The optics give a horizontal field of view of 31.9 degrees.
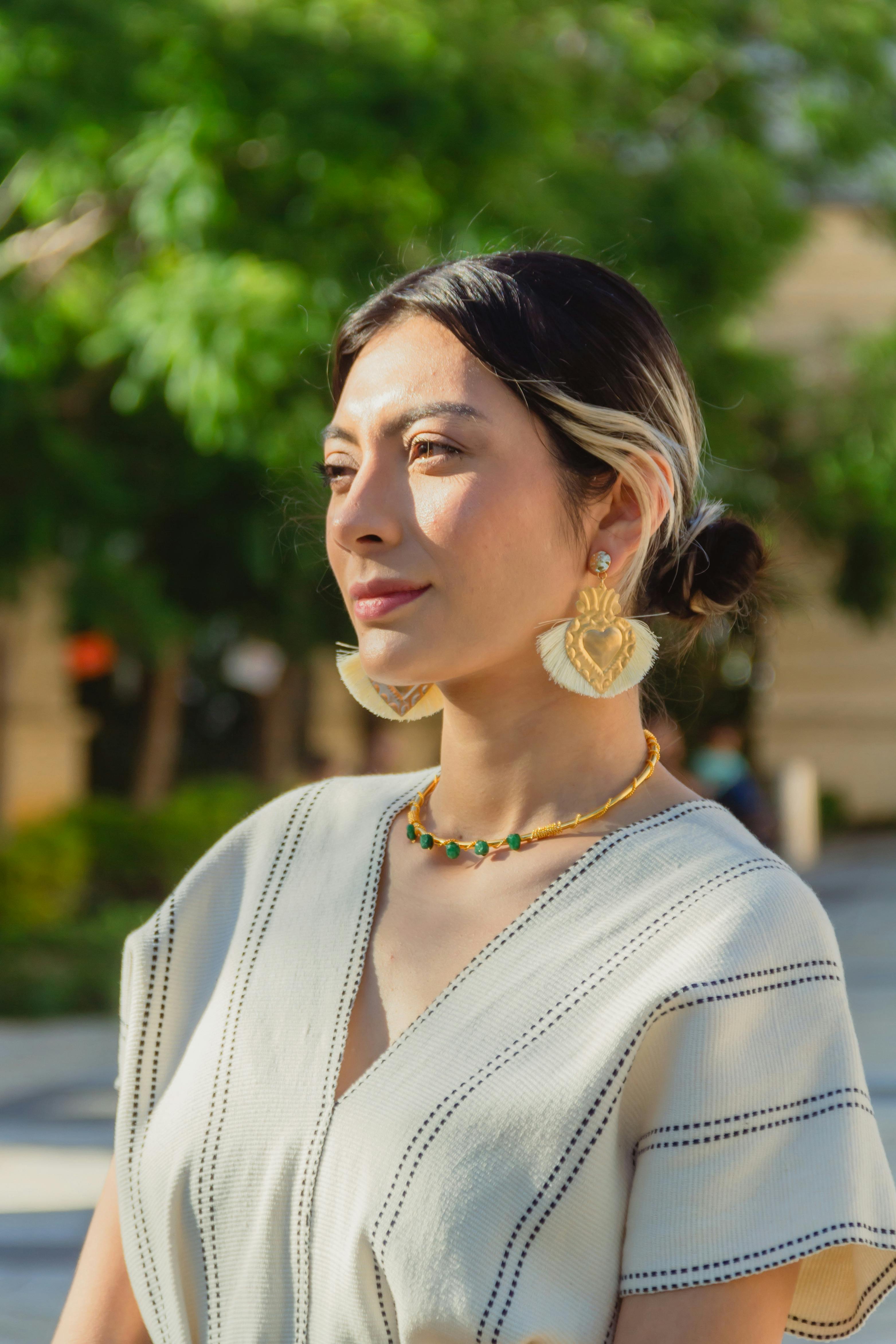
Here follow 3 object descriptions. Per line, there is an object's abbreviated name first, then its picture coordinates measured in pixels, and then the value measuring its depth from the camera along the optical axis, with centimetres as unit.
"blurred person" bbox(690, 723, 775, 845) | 1395
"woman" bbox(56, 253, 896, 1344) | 124
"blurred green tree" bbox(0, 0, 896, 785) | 758
